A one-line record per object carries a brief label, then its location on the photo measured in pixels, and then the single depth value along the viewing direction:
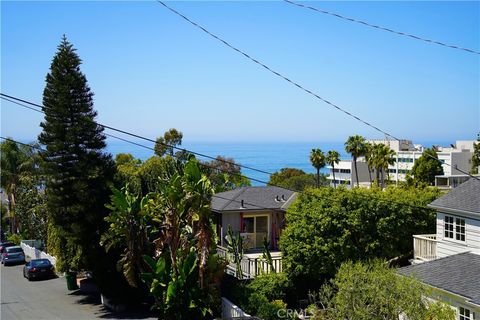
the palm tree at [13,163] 45.81
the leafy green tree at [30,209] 40.78
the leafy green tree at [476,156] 52.34
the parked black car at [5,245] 42.81
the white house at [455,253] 15.34
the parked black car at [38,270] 29.30
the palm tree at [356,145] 58.59
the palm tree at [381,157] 57.28
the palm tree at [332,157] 63.08
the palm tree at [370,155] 58.88
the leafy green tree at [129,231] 19.47
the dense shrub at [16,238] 46.56
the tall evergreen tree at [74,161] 21.72
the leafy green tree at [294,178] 77.88
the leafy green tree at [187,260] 17.72
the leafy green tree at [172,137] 66.56
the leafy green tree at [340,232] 20.42
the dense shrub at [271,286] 19.91
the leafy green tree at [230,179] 59.55
